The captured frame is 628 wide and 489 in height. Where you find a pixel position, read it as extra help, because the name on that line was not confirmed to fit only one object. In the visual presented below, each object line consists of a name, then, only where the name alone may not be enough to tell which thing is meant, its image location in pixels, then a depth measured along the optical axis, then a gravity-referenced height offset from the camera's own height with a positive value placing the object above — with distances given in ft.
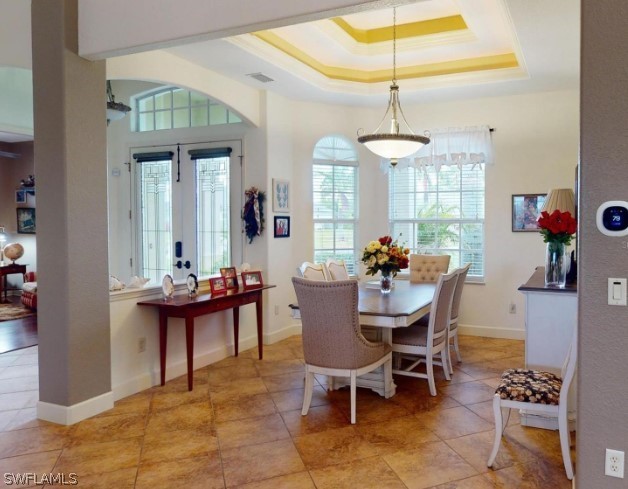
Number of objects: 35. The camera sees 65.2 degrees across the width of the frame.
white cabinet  10.12 -2.13
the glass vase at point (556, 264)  11.11 -0.82
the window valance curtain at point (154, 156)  19.72 +2.95
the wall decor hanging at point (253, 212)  17.53 +0.57
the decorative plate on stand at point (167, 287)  13.28 -1.60
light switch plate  6.61 -0.86
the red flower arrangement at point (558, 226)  10.83 +0.04
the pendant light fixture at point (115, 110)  14.49 +3.55
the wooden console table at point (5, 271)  27.22 -2.42
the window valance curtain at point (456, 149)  18.62 +3.06
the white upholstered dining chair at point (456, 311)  14.25 -2.55
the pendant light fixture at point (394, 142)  14.01 +2.49
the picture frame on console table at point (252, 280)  15.64 -1.68
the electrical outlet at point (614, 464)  6.68 -3.23
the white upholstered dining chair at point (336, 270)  15.56 -1.37
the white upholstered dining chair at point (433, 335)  12.50 -2.88
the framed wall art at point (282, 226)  18.24 +0.06
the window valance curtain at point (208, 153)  18.48 +2.88
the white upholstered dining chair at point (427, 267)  17.49 -1.41
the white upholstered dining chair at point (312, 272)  13.67 -1.25
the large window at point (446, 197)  18.93 +1.26
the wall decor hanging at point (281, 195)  18.19 +1.23
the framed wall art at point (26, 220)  29.09 +0.50
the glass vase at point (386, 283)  14.57 -1.64
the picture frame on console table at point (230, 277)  15.19 -1.52
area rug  22.43 -4.02
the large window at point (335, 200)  20.18 +1.19
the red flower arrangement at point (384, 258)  14.20 -0.87
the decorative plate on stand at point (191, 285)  13.78 -1.60
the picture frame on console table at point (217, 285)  14.23 -1.68
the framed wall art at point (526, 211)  18.28 +0.63
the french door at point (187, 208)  18.70 +0.80
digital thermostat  6.56 +0.13
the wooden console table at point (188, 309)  12.77 -2.17
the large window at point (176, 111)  19.07 +4.71
